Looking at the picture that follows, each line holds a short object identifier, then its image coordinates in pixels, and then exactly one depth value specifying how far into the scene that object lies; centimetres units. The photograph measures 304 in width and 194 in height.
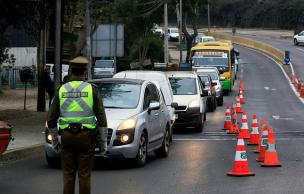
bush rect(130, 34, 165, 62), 5178
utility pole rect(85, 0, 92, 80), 2606
